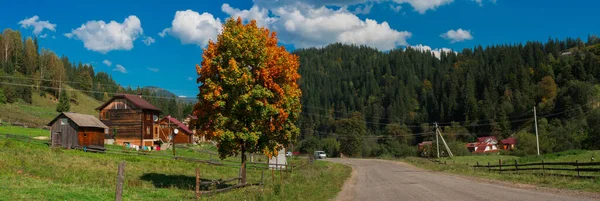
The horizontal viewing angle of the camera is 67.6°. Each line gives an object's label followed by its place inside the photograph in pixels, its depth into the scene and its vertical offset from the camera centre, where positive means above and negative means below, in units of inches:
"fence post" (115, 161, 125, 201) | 473.1 -47.7
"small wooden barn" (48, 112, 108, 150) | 1979.6 +32.4
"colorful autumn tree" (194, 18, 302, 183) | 919.0 +97.7
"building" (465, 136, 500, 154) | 4734.3 -173.7
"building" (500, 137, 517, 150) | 4771.9 -147.9
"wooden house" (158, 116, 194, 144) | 3878.0 +40.3
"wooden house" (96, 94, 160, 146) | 2888.8 +114.5
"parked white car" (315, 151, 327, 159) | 3495.1 -171.9
